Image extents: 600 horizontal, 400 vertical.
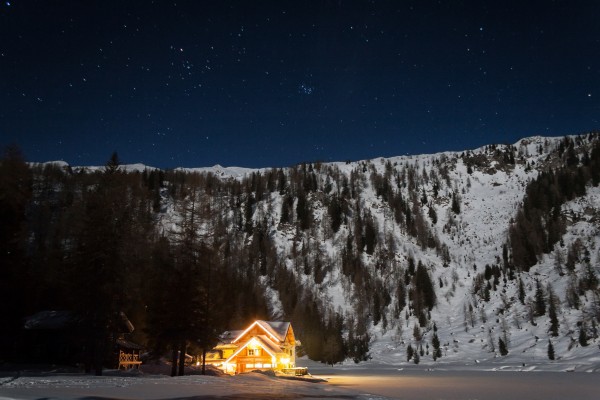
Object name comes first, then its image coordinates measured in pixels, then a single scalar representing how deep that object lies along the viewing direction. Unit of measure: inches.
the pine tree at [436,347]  3941.9
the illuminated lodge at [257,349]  2434.8
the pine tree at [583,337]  3391.5
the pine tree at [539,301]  4074.3
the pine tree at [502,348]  3732.8
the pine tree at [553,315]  3738.4
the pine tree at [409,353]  4005.9
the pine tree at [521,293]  4365.4
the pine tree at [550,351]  3390.7
